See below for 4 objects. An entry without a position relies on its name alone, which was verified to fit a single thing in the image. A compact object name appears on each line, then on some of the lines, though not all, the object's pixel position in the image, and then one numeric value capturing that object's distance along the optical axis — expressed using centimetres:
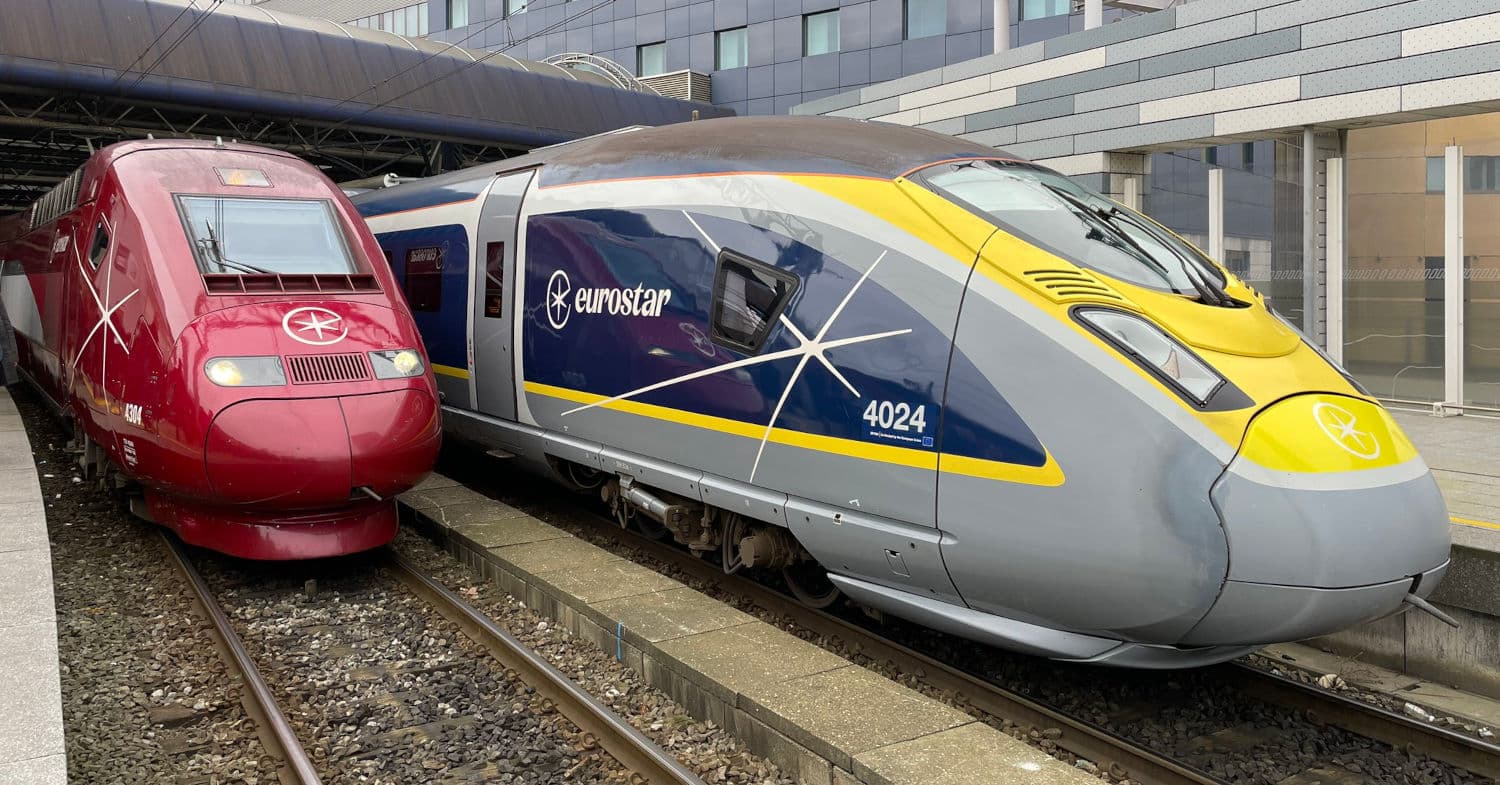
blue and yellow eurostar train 420
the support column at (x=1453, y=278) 1083
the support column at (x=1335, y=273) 1127
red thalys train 645
